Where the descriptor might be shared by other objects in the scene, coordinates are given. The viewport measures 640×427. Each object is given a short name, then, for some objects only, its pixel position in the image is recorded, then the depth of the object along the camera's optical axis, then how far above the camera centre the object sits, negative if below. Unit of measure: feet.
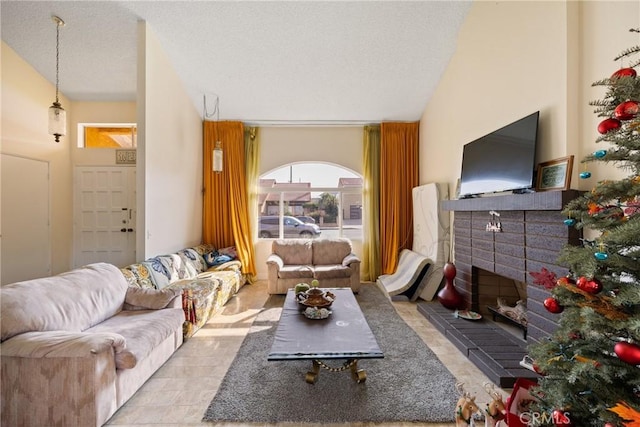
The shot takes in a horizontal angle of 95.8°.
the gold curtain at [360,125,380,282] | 17.17 +0.69
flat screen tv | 7.94 +1.68
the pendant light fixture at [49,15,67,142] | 10.44 +3.39
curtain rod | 17.12 +5.35
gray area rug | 5.98 -4.16
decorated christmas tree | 3.51 -1.13
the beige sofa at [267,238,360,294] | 14.19 -2.74
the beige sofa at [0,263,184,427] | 5.41 -2.89
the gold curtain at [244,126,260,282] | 17.16 +2.86
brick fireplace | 7.00 -1.51
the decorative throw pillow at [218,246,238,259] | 16.11 -2.24
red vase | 11.09 -3.15
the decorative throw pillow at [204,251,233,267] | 15.16 -2.49
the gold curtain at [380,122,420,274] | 17.06 +1.69
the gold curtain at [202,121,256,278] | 16.87 +1.04
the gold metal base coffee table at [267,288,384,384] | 6.24 -3.01
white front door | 14.97 -0.20
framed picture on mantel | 6.94 +0.99
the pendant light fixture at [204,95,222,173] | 13.87 +2.54
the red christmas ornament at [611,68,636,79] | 3.74 +1.85
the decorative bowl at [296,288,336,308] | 8.39 -2.57
